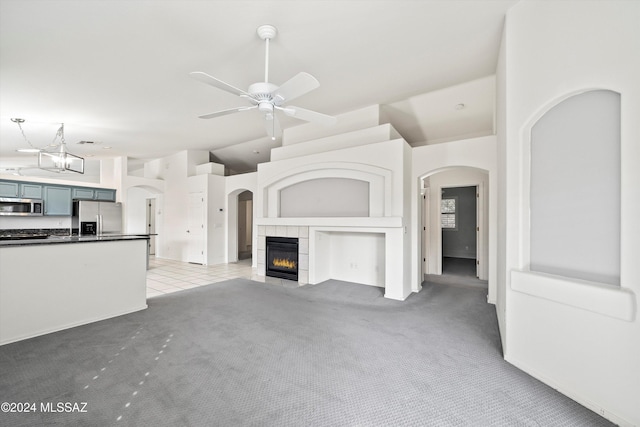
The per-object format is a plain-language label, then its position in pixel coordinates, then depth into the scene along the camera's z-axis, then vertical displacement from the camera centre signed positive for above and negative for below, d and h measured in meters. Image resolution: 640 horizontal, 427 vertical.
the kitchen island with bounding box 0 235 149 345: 2.66 -0.79
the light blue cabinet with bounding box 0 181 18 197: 6.48 +0.66
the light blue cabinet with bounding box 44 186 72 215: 7.12 +0.41
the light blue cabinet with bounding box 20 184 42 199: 6.75 +0.64
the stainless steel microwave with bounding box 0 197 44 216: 6.46 +0.22
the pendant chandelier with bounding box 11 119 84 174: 4.48 +1.00
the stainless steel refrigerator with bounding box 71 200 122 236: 7.23 -0.08
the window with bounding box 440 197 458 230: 9.43 +0.08
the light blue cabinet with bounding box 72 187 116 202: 7.55 +0.63
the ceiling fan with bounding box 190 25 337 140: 2.30 +1.19
